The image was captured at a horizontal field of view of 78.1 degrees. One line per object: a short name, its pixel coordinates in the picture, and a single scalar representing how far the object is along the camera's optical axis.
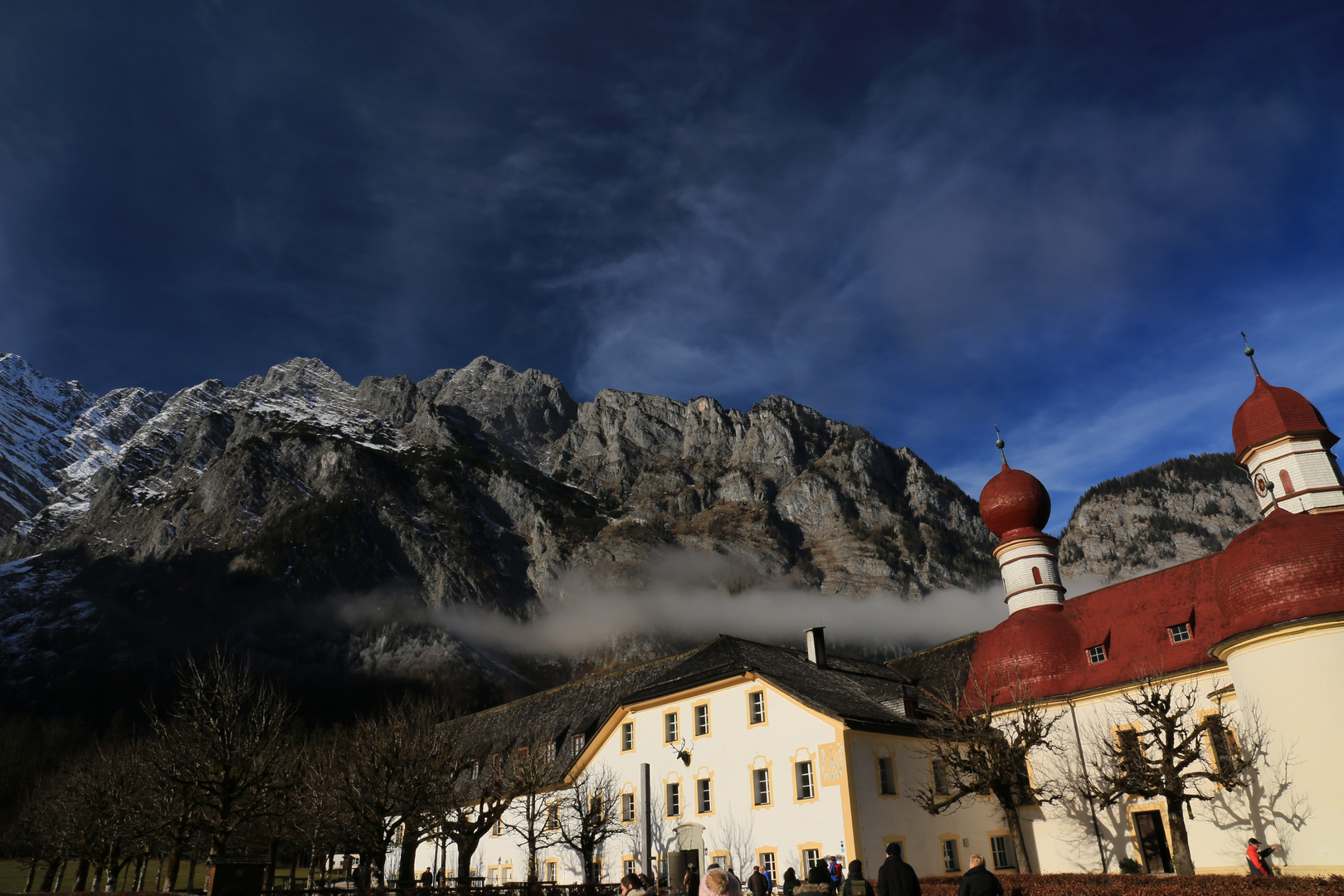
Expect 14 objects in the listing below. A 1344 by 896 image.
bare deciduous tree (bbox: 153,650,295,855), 29.42
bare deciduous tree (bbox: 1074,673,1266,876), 28.59
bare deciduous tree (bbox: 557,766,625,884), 38.06
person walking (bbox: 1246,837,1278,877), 23.98
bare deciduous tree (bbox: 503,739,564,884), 38.62
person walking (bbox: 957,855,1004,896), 11.15
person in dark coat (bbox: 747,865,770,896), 22.02
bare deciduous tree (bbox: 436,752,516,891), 35.78
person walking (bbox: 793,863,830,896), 21.69
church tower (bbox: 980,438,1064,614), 46.21
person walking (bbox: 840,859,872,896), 16.00
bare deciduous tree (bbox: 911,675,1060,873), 32.03
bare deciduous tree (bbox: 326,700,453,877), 34.72
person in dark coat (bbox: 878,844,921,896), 11.30
